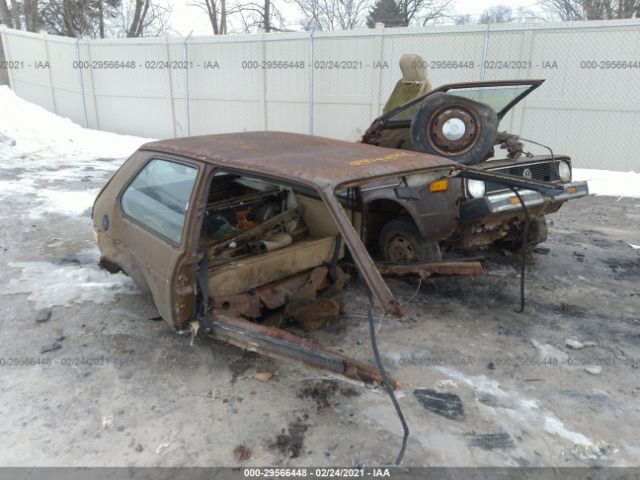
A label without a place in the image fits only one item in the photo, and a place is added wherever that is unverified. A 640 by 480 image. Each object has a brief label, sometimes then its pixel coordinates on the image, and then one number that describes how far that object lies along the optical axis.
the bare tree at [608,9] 17.94
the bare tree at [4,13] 20.19
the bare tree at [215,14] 25.33
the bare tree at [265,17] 25.08
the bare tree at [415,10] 28.39
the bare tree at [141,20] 24.36
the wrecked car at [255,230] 2.64
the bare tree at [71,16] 21.45
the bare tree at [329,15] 30.58
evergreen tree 30.57
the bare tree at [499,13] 28.05
